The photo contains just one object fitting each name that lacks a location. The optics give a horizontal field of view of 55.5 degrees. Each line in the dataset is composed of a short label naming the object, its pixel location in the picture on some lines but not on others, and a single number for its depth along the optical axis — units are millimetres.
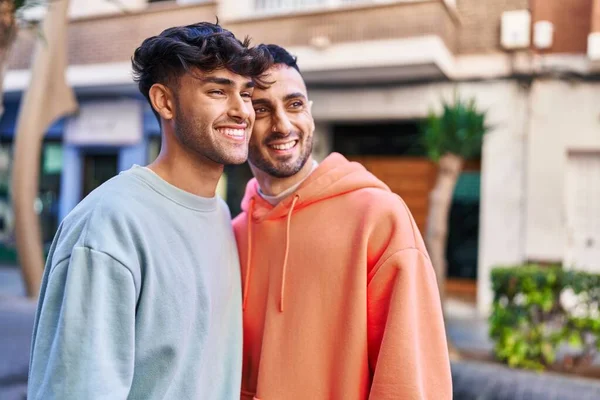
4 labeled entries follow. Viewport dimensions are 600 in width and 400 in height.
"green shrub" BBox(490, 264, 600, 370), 5402
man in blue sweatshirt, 1231
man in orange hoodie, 1569
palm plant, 5910
